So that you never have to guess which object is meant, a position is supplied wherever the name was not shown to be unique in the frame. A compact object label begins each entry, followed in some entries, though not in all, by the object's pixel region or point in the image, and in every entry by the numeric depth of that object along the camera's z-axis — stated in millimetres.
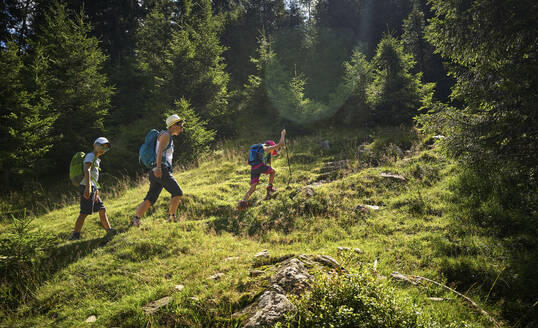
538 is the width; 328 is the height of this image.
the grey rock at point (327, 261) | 3700
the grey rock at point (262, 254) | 4394
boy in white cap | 5688
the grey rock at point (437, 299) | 3391
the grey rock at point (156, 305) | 3303
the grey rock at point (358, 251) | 4783
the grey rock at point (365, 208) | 6453
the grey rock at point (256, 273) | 3760
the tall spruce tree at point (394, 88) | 14523
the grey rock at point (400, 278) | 3820
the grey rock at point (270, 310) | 2678
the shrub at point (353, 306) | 2506
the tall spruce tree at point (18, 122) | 10773
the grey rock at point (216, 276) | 3885
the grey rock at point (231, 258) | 4500
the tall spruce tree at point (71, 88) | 13125
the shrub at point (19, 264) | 4035
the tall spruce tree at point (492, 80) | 5367
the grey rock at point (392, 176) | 7681
